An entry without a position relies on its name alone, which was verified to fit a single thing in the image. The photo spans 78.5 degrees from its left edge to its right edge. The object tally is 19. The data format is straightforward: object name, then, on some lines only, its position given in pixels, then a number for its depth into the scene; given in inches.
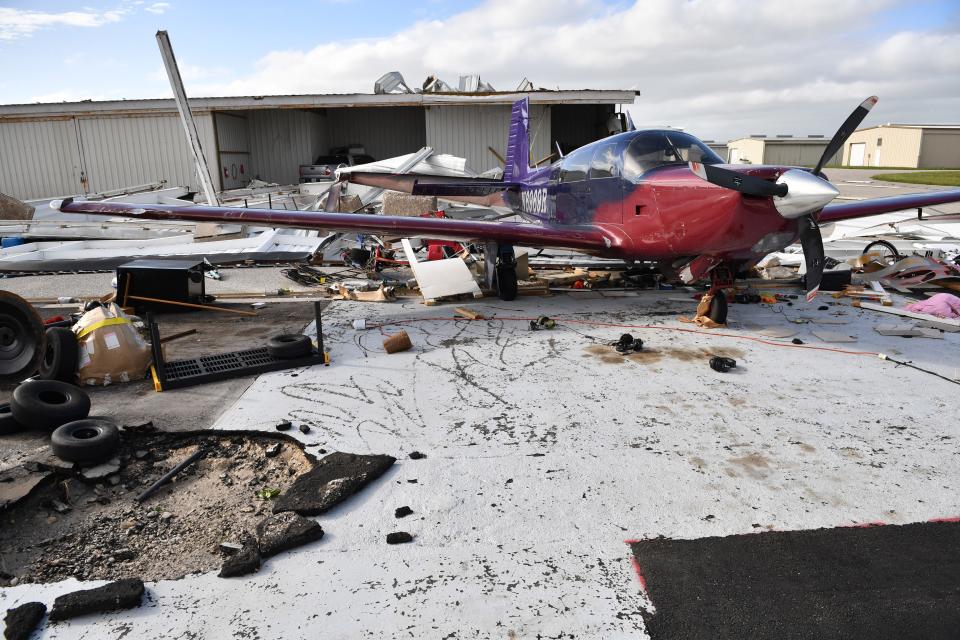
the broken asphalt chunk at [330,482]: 127.0
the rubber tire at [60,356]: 190.7
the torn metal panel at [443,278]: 331.3
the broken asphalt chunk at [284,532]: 112.7
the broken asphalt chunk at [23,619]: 90.1
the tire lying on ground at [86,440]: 138.8
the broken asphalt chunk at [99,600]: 95.3
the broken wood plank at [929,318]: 269.6
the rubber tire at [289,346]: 218.8
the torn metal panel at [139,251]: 448.1
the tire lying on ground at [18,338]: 186.5
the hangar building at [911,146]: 2405.3
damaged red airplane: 237.9
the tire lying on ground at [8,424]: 158.4
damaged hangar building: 788.6
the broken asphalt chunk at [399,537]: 116.2
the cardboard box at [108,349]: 197.2
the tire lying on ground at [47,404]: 157.3
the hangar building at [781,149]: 2768.2
